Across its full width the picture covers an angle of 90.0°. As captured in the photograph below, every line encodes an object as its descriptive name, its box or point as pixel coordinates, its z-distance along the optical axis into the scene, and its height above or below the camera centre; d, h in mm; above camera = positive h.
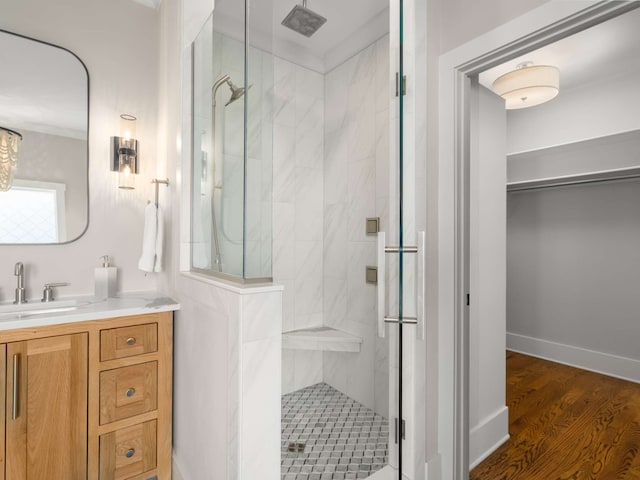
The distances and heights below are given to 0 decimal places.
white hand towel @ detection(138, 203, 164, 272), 1858 +13
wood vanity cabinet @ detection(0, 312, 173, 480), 1312 -717
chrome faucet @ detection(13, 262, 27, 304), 1653 -221
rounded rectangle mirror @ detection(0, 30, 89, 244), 1703 +553
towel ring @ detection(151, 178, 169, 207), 1864 +356
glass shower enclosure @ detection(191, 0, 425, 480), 1168 +183
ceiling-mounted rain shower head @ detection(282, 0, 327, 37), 1922 +1410
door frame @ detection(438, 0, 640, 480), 1495 -62
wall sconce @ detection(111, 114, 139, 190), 1945 +545
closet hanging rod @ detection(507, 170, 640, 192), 2791 +606
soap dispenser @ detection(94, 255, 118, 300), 1831 -230
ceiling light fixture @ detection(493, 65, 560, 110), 2076 +1068
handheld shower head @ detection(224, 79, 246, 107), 1213 +586
